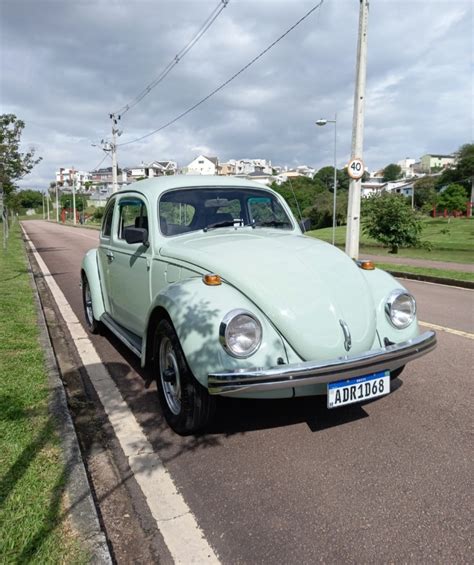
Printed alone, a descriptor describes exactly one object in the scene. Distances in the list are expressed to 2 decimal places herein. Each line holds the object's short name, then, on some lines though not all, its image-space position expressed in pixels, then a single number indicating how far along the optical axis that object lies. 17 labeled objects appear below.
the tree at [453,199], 59.73
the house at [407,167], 165.45
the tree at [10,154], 16.36
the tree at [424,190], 76.89
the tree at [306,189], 66.62
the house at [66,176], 140.12
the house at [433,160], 153.91
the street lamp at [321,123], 27.07
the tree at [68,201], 105.69
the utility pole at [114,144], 34.29
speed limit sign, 11.81
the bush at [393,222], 19.06
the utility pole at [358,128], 11.42
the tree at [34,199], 119.10
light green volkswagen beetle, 2.79
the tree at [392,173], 157.57
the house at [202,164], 115.69
